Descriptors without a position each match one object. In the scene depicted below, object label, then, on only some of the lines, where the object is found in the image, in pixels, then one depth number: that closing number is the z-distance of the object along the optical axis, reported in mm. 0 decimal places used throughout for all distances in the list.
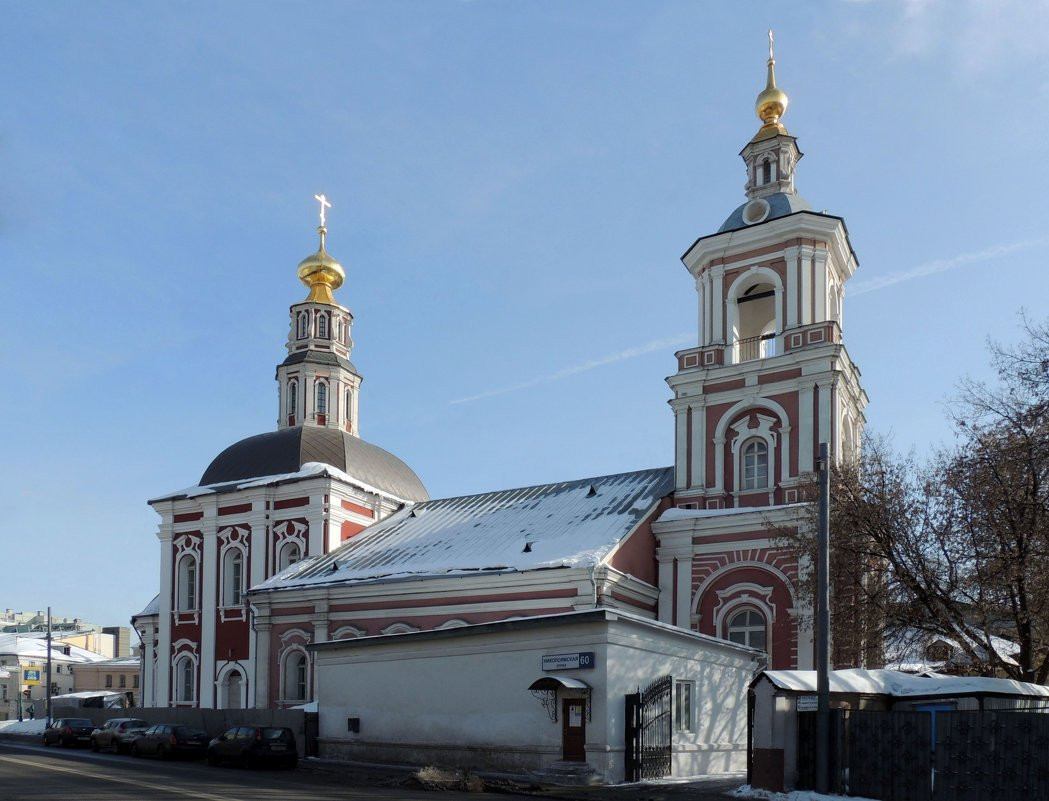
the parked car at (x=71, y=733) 35312
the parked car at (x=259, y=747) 26109
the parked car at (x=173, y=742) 29266
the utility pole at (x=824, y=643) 19047
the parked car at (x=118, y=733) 31188
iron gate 22906
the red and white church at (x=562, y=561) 24828
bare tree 22672
